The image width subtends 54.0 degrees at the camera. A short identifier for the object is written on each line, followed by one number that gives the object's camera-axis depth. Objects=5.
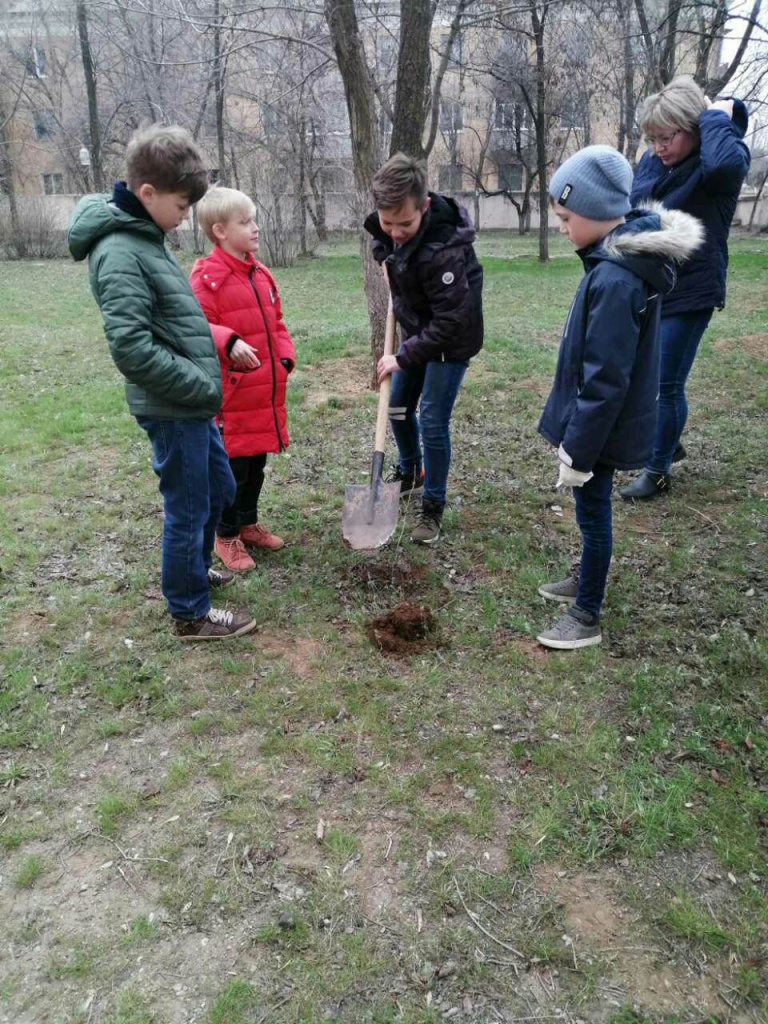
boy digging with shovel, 3.48
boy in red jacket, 3.41
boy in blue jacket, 2.69
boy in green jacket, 2.63
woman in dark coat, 3.80
